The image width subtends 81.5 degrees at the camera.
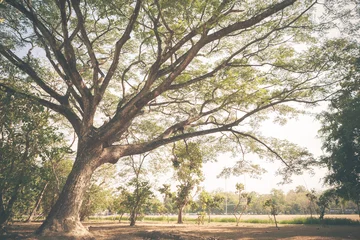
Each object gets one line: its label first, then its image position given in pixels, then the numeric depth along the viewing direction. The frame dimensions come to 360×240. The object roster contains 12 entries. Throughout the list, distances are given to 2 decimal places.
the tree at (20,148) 4.20
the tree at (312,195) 14.53
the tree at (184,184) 17.33
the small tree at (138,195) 13.64
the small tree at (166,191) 18.69
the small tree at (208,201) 19.31
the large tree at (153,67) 5.50
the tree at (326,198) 11.97
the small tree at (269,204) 13.23
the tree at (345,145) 7.66
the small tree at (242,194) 17.88
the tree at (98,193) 17.52
